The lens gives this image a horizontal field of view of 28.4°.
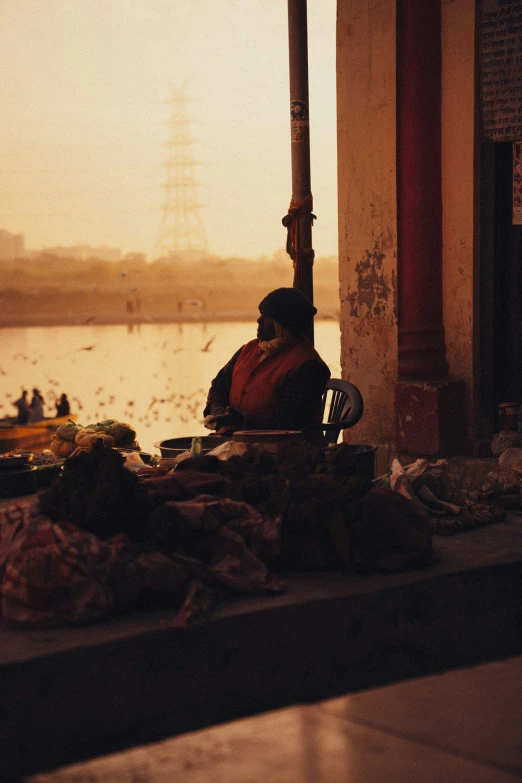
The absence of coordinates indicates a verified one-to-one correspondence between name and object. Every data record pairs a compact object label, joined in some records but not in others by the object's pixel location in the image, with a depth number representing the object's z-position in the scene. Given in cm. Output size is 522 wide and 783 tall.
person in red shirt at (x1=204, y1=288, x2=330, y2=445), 475
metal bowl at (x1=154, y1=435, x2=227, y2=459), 447
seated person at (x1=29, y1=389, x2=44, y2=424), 1430
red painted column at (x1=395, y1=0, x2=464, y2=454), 611
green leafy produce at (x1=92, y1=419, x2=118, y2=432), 537
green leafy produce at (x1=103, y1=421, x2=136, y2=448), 524
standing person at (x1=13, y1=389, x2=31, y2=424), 1417
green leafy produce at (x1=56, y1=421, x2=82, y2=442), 518
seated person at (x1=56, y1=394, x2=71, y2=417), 1280
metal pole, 571
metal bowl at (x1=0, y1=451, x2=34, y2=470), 456
